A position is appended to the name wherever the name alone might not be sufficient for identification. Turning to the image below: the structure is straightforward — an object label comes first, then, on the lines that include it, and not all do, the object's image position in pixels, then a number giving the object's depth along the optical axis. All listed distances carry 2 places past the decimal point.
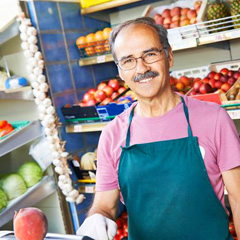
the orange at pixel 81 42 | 3.37
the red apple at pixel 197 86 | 2.87
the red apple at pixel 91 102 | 3.20
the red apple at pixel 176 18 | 3.08
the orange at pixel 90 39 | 3.31
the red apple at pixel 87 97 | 3.31
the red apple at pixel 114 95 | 3.30
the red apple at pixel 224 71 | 3.02
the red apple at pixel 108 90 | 3.35
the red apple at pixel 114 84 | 3.41
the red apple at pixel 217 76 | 2.95
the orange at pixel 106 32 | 3.28
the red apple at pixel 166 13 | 3.17
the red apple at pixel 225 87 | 2.80
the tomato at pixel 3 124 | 2.93
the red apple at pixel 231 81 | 2.84
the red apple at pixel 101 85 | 3.45
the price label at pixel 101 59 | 3.26
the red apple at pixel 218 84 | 2.86
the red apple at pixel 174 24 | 3.07
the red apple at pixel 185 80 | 3.16
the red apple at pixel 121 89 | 3.35
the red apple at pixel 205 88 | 2.78
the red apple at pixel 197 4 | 3.10
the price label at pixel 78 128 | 3.21
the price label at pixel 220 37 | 2.71
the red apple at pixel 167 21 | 3.12
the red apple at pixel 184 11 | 3.11
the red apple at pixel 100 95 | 3.25
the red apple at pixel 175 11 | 3.12
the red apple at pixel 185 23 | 3.01
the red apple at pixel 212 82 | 2.90
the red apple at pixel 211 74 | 3.03
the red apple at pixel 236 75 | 2.87
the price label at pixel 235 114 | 2.52
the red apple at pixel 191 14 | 3.04
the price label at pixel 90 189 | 3.25
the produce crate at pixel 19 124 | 3.03
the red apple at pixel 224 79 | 2.89
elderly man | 1.55
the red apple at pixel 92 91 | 3.39
